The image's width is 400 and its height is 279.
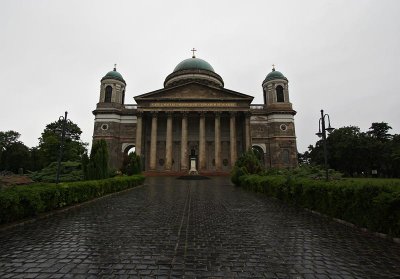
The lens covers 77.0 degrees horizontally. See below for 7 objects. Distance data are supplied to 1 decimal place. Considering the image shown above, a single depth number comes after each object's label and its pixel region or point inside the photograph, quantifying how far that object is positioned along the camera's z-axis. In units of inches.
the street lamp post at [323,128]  514.7
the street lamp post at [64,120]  539.2
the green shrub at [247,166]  833.5
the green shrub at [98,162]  645.9
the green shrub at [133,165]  1001.5
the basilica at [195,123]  1537.9
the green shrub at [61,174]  751.7
